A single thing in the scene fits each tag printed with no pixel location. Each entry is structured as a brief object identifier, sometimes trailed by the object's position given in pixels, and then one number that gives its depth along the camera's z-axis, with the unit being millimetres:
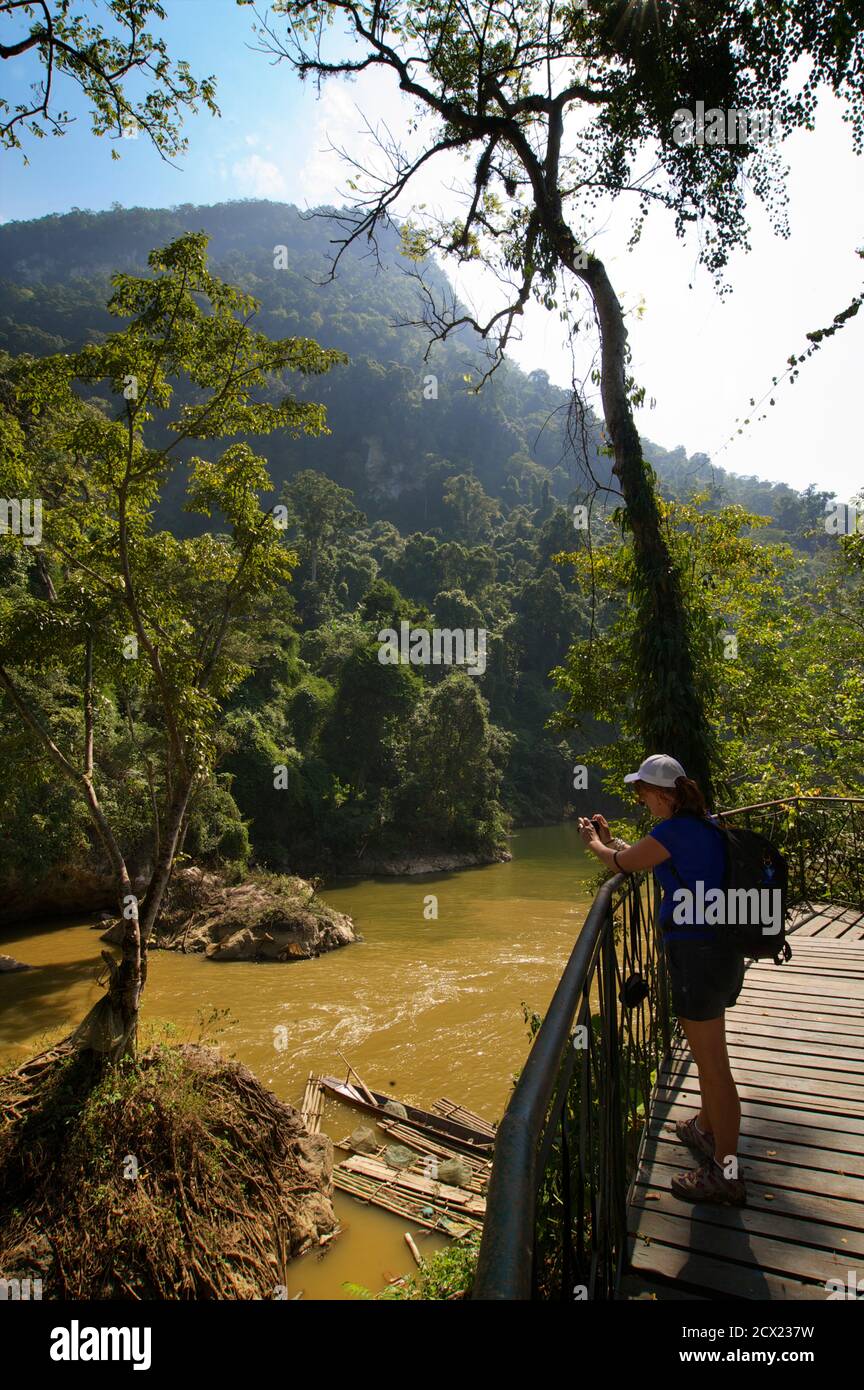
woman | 2656
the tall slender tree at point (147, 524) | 7227
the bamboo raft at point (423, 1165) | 6969
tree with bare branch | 6086
